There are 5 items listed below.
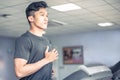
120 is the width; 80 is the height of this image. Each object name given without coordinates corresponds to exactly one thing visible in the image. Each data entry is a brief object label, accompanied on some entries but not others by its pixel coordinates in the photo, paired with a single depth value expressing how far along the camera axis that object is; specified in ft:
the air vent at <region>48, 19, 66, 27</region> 22.44
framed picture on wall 32.65
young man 4.83
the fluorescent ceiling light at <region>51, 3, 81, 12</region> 16.33
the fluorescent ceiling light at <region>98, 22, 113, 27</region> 25.66
